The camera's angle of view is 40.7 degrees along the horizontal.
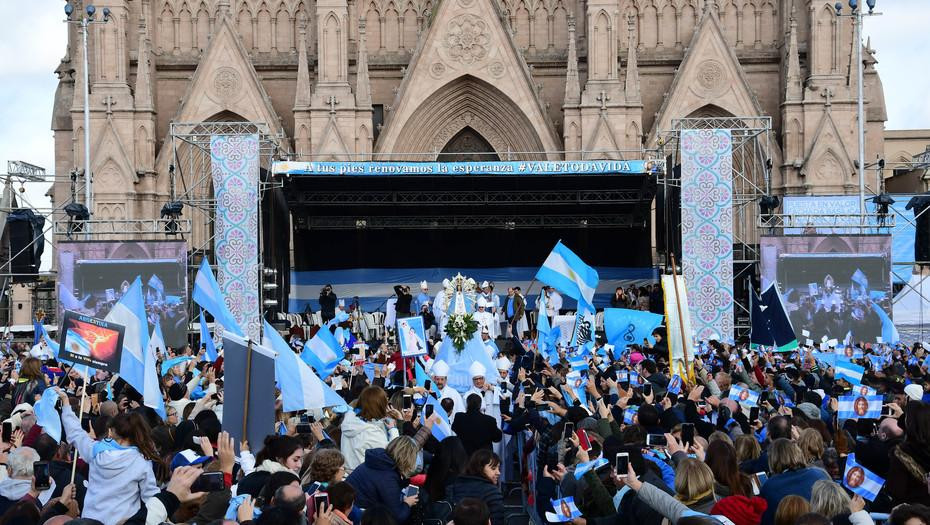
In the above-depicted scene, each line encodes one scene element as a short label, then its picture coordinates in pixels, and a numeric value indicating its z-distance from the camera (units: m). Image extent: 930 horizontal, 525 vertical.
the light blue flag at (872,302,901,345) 23.77
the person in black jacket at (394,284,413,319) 32.12
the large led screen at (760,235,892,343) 28.88
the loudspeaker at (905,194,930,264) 32.59
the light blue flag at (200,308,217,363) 17.30
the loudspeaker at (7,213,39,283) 31.95
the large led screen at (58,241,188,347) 28.58
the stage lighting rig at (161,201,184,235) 29.81
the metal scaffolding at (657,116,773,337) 32.09
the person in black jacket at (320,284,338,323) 33.17
